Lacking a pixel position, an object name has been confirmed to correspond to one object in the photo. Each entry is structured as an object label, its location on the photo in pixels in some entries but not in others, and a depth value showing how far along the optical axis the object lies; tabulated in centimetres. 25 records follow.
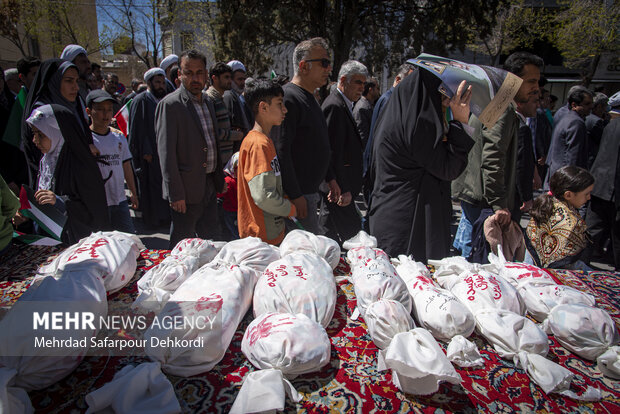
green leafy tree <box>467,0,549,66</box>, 1797
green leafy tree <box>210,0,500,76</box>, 1223
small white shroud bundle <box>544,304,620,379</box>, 144
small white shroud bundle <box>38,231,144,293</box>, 180
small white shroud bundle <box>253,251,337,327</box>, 156
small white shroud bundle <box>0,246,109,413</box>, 120
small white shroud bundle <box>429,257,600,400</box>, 133
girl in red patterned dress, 265
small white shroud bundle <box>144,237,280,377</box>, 136
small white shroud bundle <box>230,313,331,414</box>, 120
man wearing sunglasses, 297
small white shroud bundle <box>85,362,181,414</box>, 117
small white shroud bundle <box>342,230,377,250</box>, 218
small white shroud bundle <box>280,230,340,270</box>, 204
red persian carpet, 127
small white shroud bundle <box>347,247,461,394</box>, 127
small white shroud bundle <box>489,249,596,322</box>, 169
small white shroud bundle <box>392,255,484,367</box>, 143
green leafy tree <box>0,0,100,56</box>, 1611
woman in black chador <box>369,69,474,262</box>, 223
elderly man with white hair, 362
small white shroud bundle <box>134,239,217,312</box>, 169
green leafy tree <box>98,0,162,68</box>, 2031
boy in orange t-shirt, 237
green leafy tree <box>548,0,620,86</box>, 1622
